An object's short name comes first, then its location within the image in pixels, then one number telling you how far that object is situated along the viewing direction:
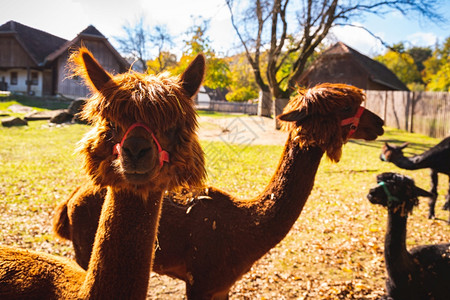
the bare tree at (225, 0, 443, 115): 18.62
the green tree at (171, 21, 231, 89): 17.68
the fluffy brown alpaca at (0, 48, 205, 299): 1.67
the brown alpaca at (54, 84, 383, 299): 2.67
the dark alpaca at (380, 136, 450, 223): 6.39
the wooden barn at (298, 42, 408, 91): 30.42
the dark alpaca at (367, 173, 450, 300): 3.64
